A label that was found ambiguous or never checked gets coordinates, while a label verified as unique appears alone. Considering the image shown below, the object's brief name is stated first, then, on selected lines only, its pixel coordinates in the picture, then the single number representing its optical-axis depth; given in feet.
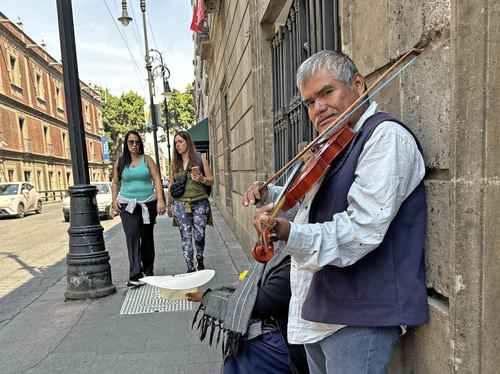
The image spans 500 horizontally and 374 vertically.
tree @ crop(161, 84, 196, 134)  161.31
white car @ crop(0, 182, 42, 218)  54.60
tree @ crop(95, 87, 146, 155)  161.99
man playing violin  3.80
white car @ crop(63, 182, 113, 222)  46.91
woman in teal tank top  15.70
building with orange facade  89.20
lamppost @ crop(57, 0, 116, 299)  15.11
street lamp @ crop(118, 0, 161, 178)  63.71
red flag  30.34
